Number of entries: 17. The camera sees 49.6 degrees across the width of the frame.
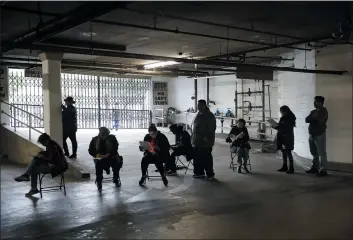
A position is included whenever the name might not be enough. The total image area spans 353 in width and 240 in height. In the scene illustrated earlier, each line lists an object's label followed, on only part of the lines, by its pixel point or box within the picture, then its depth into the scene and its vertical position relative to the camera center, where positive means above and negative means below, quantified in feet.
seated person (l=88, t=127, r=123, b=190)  21.29 -2.53
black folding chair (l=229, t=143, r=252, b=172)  27.43 -4.45
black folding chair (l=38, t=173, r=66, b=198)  20.35 -4.51
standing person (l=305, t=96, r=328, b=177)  23.93 -1.79
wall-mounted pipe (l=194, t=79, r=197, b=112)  55.93 +2.60
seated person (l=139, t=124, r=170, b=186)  21.89 -2.67
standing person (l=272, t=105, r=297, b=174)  25.48 -1.89
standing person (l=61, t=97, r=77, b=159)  28.84 -1.21
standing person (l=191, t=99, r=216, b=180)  23.57 -1.85
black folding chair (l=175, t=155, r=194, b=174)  26.98 -4.39
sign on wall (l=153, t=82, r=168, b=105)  61.26 +2.01
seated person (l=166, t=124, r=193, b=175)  25.49 -2.98
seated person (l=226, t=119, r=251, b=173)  25.91 -2.40
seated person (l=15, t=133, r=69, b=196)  19.24 -2.87
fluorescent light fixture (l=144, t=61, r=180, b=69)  40.08 +4.42
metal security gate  47.52 +1.19
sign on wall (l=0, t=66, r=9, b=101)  36.69 +2.19
